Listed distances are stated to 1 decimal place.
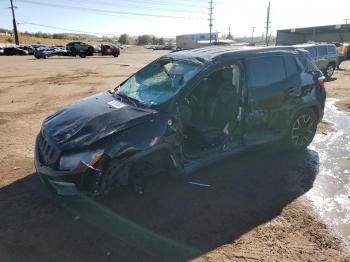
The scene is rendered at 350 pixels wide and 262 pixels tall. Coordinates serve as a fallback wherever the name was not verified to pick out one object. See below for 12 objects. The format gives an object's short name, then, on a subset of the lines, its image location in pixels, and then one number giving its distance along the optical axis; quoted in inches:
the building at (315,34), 1977.1
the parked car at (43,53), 1490.0
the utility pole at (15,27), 2451.0
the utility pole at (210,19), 3527.6
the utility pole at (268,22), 2759.6
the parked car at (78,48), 1614.2
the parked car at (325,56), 628.7
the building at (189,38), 3719.0
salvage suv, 146.2
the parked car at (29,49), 1876.2
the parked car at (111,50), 1665.2
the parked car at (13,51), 1814.7
